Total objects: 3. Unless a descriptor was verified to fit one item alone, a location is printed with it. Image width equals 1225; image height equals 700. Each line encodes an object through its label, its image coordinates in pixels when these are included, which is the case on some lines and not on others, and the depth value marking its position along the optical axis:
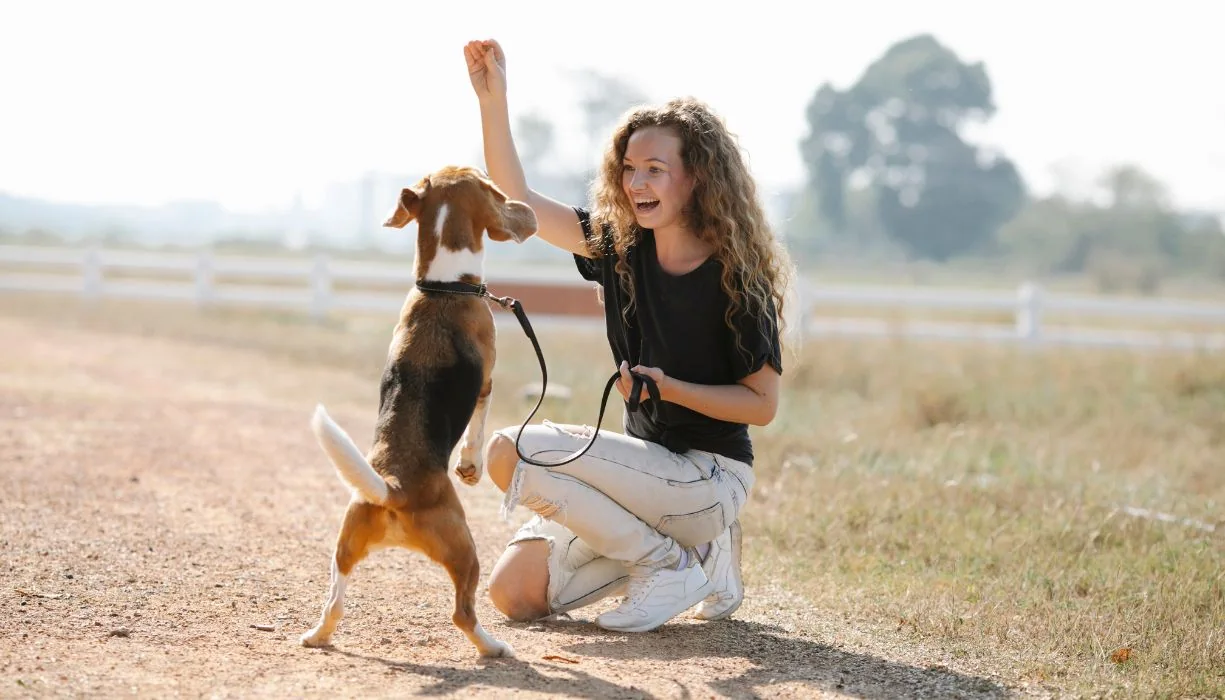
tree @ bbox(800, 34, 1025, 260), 73.69
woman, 4.52
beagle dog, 3.80
